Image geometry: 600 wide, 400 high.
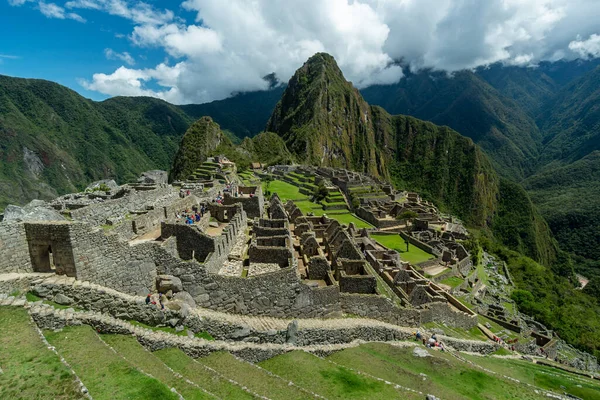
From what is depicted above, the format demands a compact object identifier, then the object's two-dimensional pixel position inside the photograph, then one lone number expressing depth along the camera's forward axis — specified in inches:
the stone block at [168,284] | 583.4
